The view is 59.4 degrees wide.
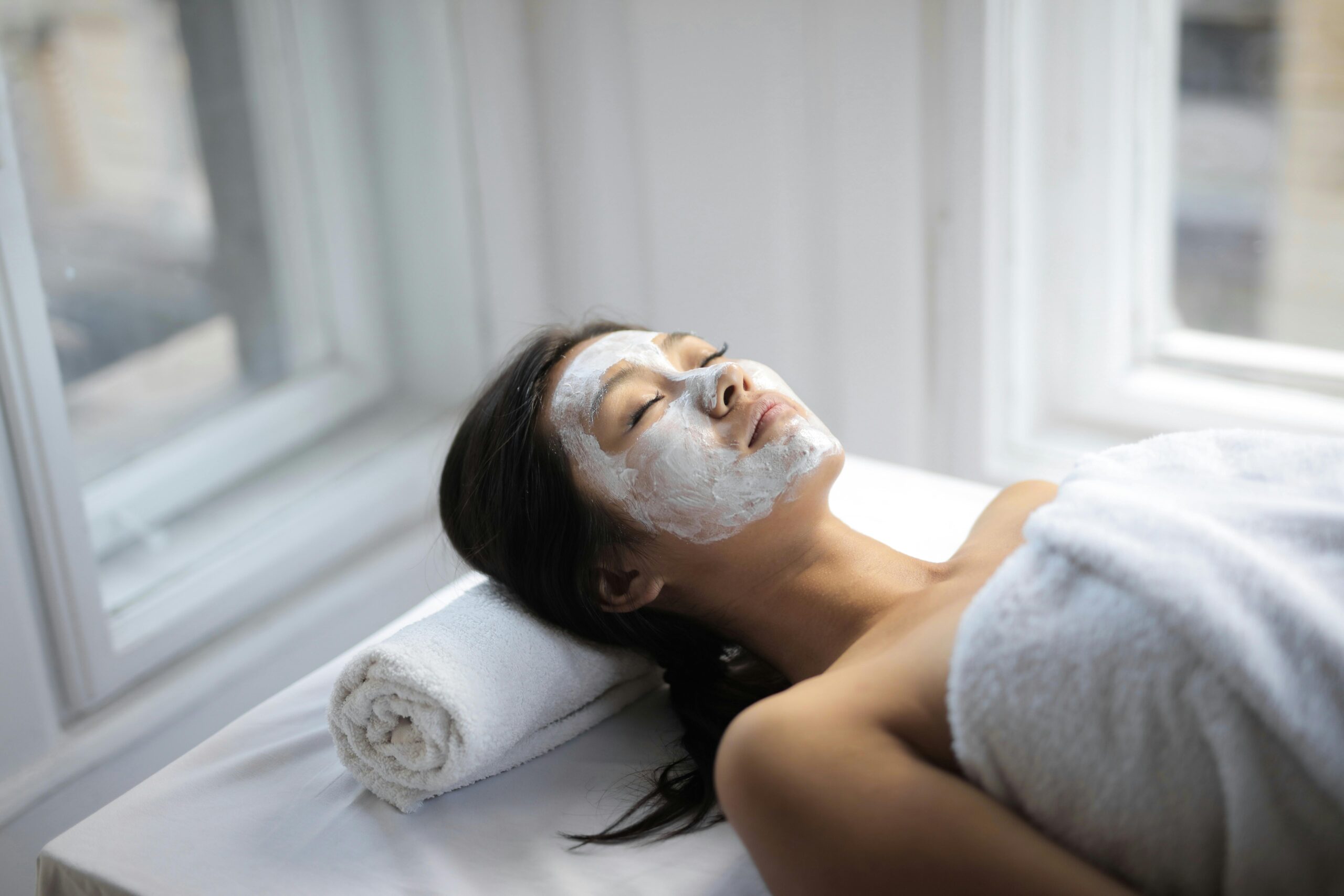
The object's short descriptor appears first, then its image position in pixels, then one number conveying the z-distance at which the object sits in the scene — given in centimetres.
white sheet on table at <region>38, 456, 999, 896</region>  96
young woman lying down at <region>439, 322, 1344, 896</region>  78
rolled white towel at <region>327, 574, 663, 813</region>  101
